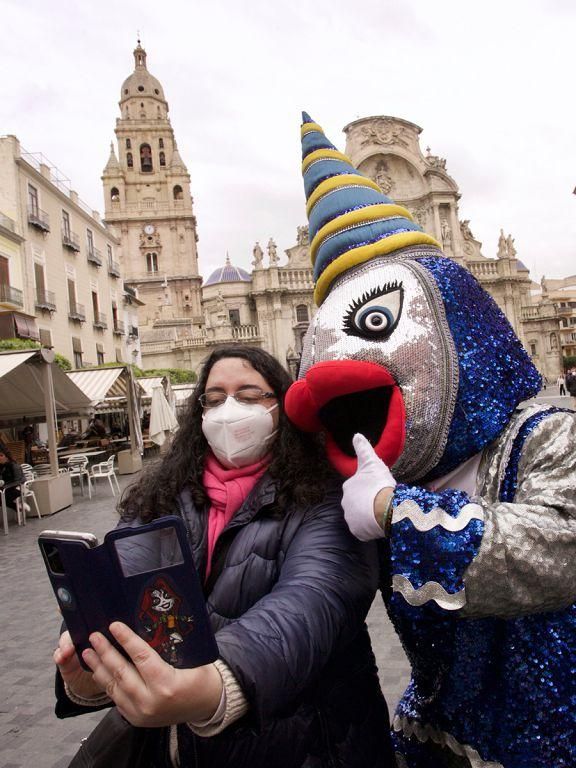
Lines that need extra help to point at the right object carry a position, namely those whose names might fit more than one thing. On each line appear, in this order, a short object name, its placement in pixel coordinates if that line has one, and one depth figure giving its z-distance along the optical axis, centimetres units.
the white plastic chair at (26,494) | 914
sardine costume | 128
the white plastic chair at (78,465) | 1180
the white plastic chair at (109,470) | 1149
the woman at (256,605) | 101
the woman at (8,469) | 878
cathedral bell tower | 4878
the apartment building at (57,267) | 1925
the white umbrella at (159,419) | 1300
